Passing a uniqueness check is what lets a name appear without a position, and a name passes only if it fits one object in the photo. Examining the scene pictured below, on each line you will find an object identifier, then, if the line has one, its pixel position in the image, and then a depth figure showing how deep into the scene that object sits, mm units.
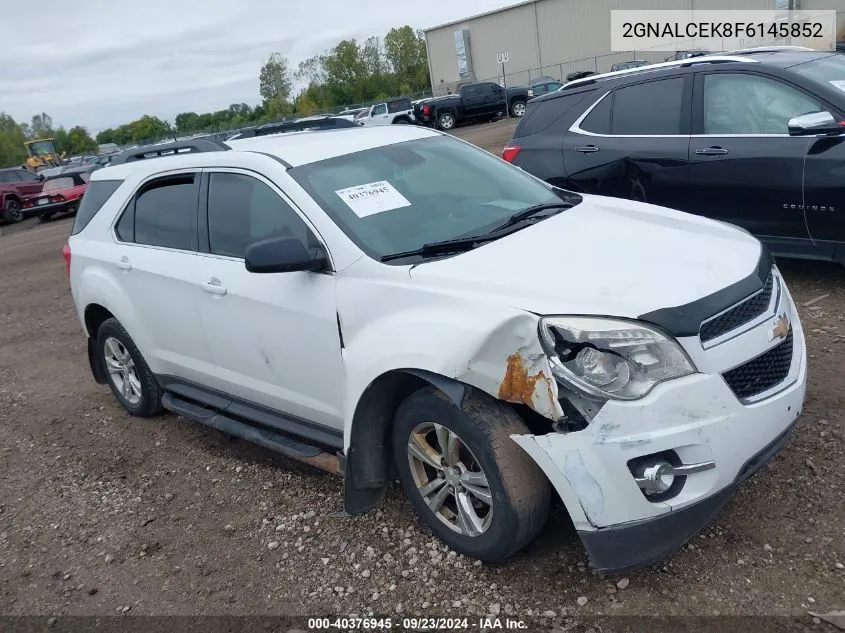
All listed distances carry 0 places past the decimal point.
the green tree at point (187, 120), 92706
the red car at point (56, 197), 22375
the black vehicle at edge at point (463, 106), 33625
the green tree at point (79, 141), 99269
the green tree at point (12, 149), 76688
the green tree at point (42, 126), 113562
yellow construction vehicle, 55150
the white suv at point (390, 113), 32500
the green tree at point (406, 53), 98688
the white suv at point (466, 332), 2613
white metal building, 49531
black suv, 5293
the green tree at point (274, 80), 115938
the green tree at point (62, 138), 99500
